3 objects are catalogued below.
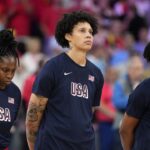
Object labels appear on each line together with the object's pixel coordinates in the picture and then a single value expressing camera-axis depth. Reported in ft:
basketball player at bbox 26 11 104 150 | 40.86
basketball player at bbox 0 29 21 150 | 38.09
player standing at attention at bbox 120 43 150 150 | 39.31
